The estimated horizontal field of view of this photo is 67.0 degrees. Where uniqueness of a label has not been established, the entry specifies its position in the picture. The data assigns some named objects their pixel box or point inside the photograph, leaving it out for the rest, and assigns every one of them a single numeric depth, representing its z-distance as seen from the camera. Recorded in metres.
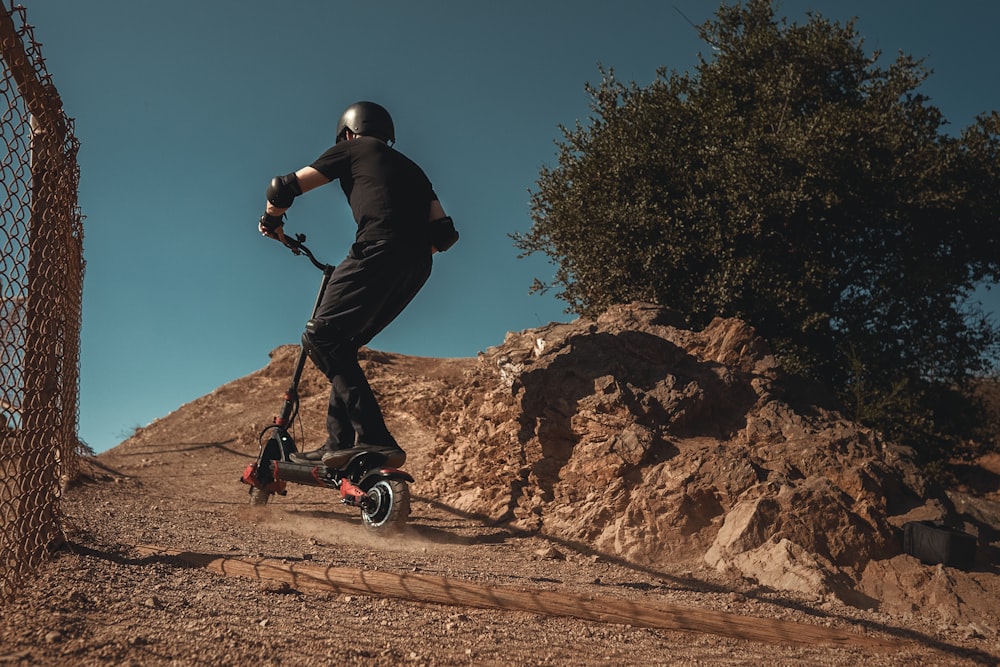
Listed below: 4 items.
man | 5.25
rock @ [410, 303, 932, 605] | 7.20
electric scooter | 4.84
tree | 13.10
